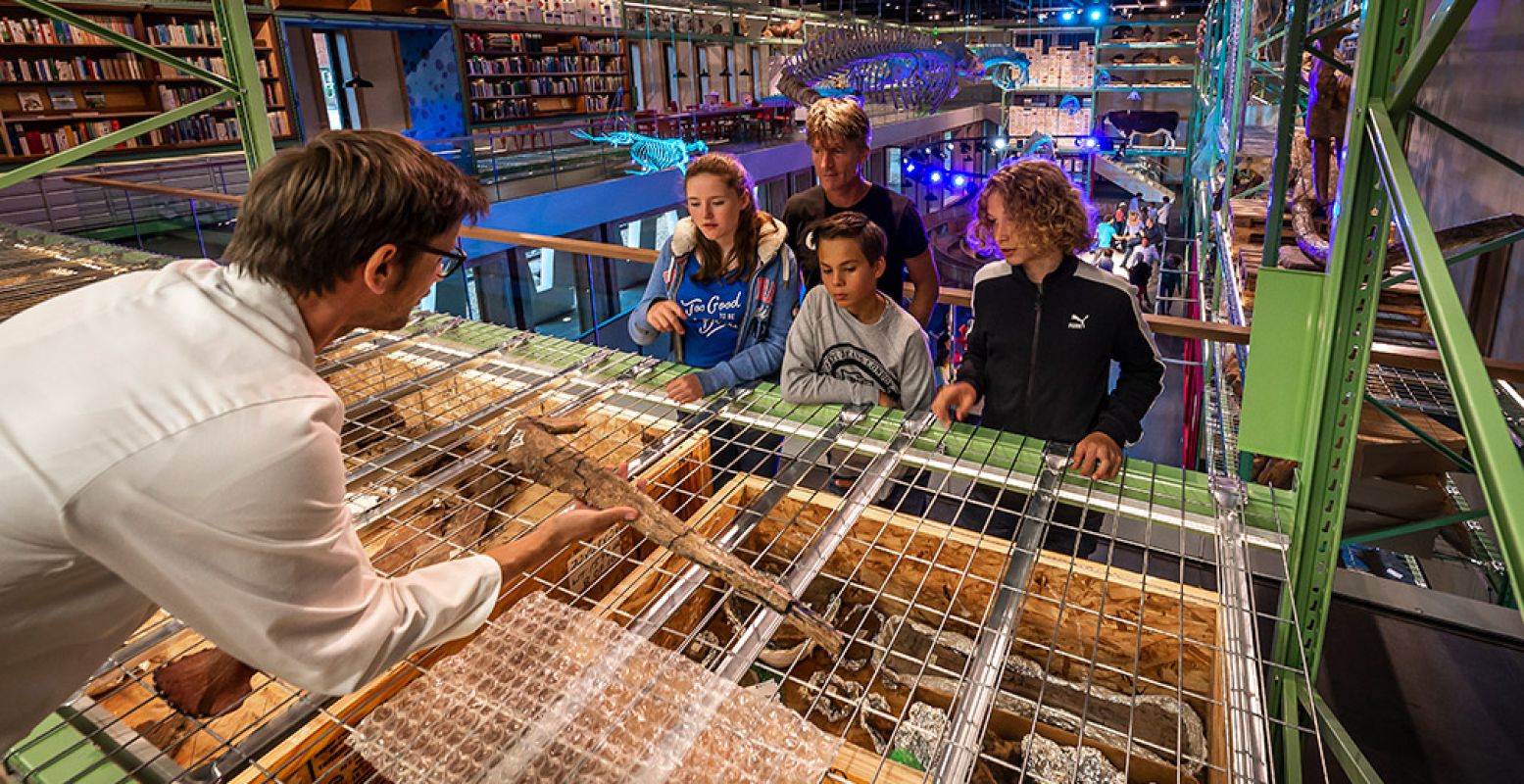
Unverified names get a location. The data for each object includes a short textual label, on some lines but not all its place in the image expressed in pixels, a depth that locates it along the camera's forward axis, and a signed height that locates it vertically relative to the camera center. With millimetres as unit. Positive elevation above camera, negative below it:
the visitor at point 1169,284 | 12198 -2661
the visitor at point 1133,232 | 10953 -1638
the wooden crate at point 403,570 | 994 -687
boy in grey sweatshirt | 1915 -496
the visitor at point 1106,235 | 11125 -1680
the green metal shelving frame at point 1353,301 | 817 -252
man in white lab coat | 736 -260
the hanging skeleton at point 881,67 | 8422 +541
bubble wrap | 885 -646
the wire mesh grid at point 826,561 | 1024 -667
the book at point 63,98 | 8266 +561
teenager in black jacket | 1784 -462
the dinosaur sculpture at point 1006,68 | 13492 +743
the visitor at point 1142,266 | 9472 -1821
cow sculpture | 14508 -304
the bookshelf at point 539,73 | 12344 +945
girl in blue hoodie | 2123 -401
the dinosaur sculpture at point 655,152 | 11016 -315
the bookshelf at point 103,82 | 8055 +714
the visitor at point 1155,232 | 11767 -1824
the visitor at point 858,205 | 2320 -245
